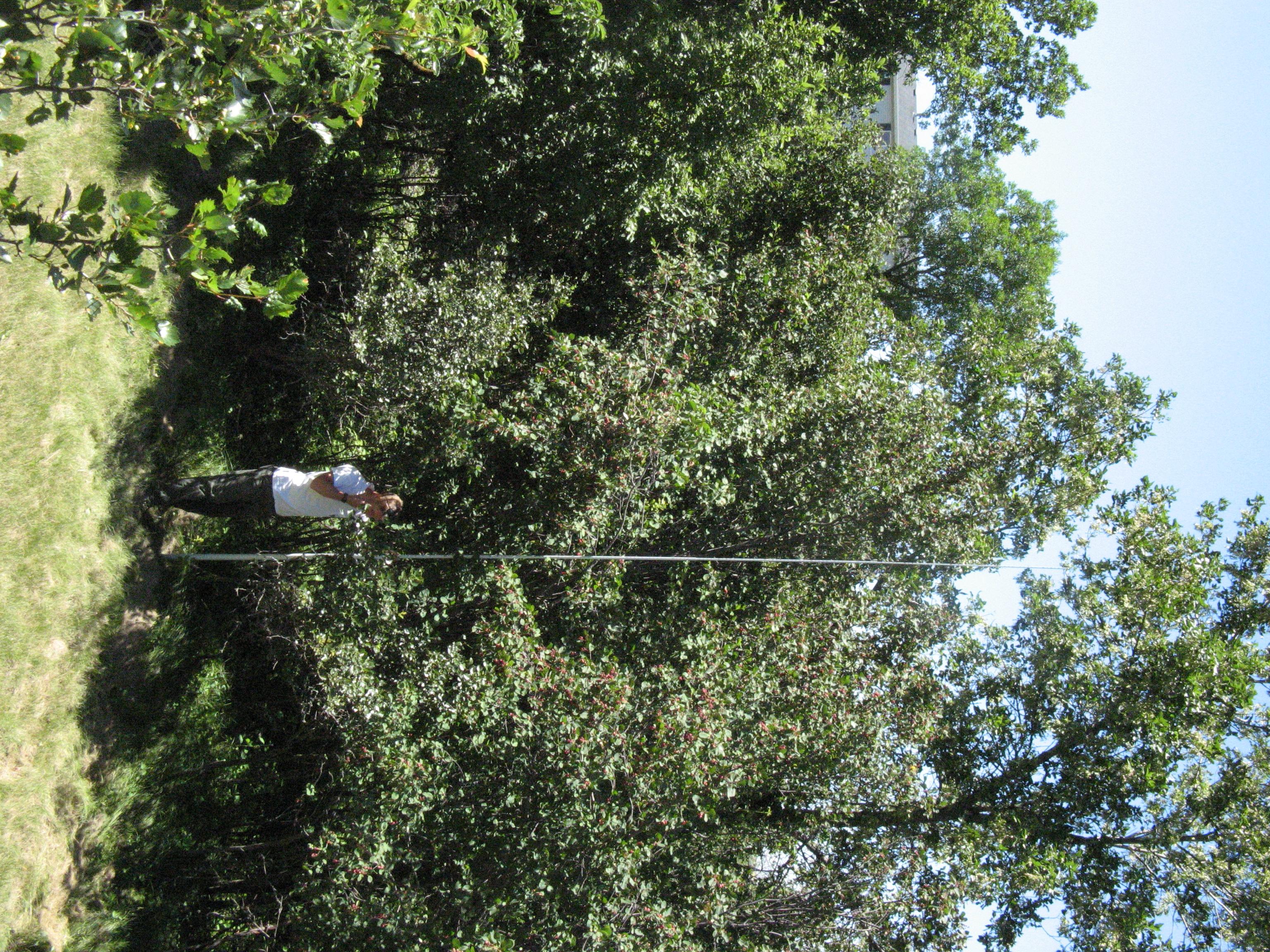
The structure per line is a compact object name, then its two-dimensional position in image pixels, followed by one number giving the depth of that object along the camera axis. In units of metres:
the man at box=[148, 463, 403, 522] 6.49
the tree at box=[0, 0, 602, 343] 4.05
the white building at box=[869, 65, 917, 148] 34.09
